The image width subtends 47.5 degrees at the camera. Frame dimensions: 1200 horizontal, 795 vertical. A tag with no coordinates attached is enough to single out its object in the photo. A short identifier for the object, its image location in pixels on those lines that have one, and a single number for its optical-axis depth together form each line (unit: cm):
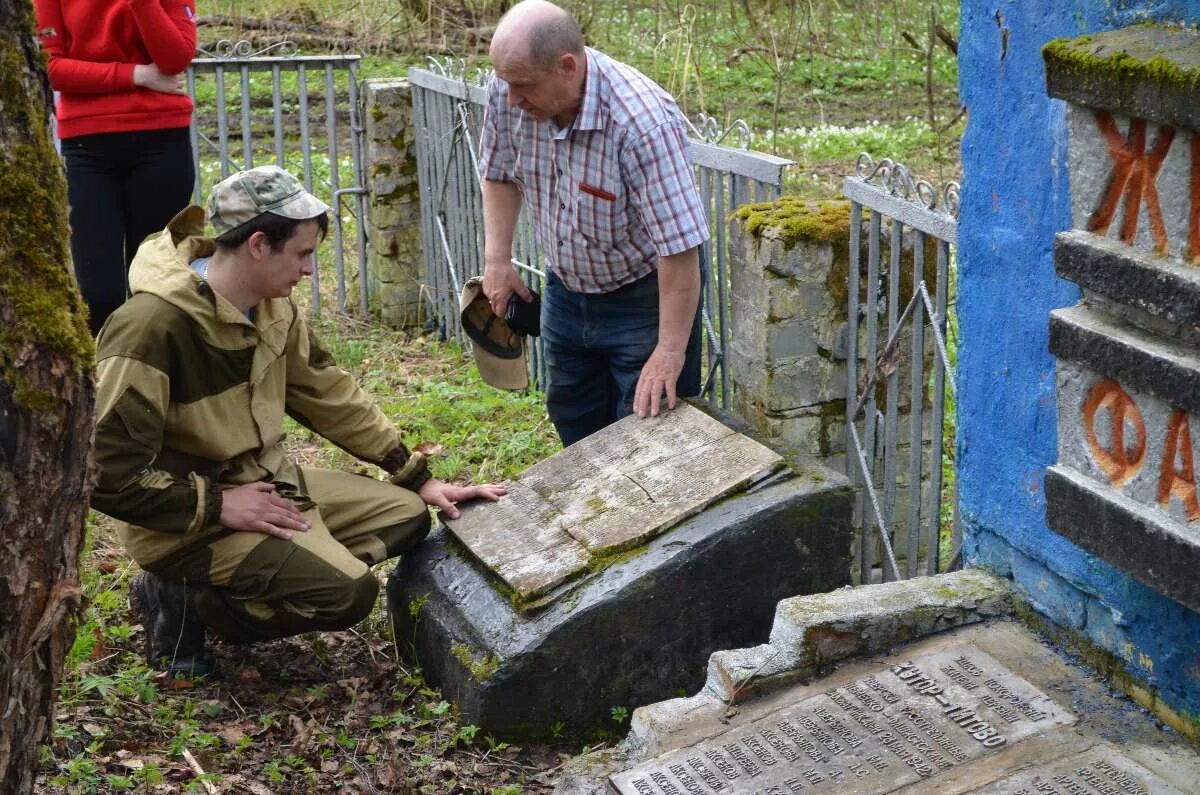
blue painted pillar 288
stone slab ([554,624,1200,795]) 267
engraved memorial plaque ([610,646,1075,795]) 277
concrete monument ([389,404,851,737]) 372
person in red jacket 566
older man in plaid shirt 411
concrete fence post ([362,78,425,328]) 770
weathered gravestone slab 382
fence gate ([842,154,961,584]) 390
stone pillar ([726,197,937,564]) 423
